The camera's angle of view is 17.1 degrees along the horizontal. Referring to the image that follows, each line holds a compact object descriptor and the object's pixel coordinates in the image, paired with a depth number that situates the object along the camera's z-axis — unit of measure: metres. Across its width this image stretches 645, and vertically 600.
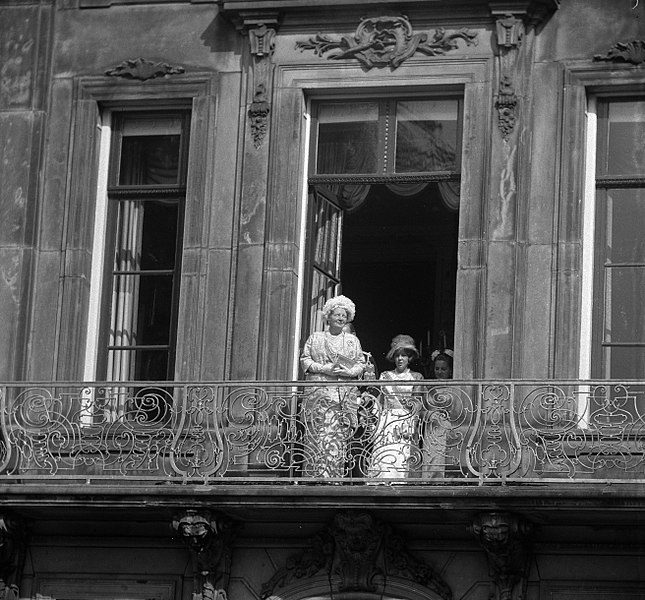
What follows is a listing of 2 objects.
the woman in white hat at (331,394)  16.97
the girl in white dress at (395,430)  16.80
